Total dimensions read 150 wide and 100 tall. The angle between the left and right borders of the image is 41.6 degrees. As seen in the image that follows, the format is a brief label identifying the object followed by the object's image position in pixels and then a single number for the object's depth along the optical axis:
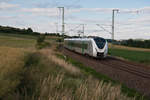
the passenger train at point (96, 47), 26.30
